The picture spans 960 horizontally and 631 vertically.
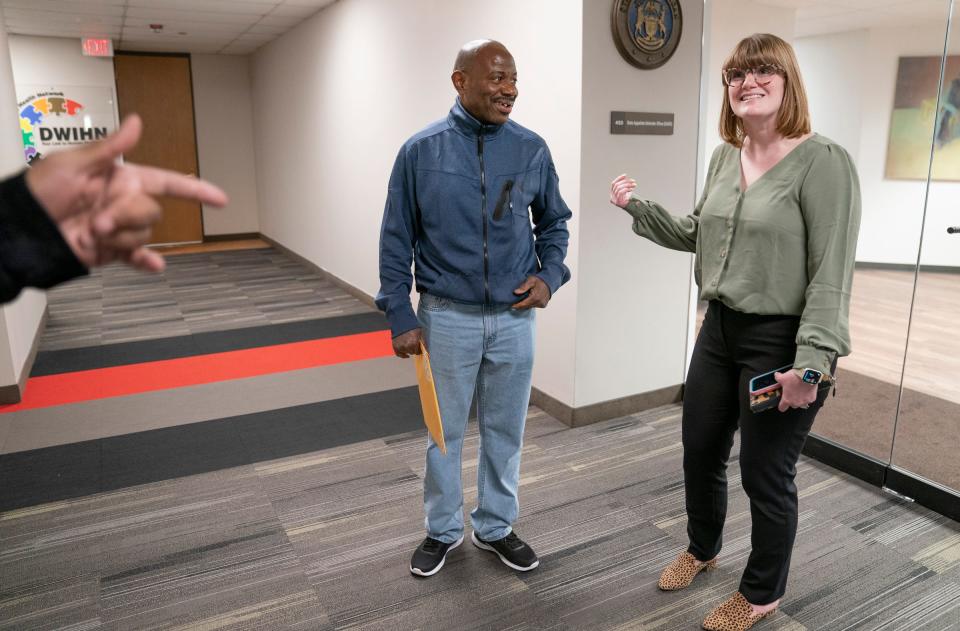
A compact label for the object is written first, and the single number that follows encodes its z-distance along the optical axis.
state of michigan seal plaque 2.98
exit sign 7.83
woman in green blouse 1.54
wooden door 8.73
